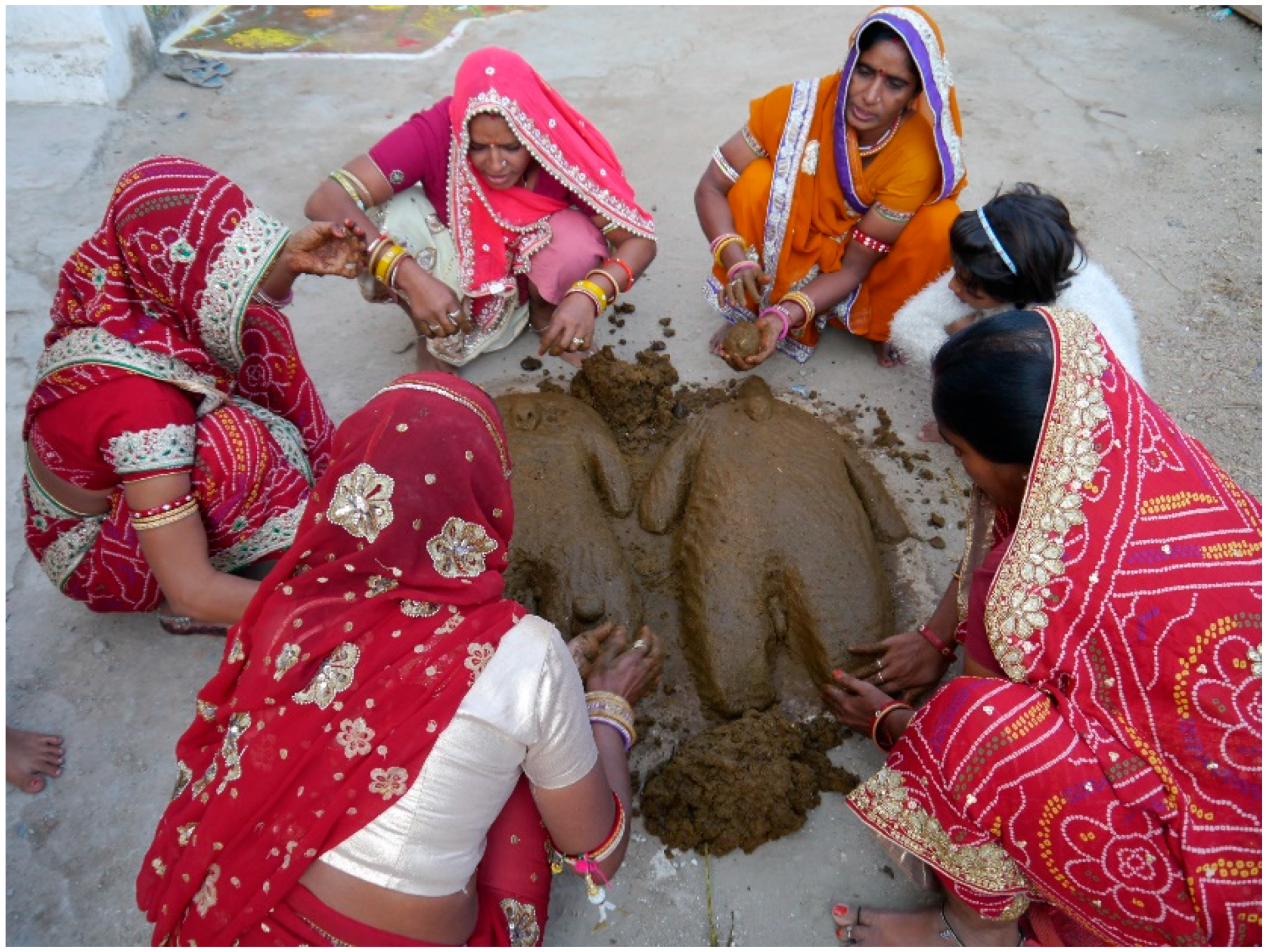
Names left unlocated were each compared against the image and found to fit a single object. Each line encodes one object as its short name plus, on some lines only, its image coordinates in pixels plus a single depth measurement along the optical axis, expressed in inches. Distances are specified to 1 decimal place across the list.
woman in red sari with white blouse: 51.4
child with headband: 93.6
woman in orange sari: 101.4
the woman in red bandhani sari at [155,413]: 73.0
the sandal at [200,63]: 198.1
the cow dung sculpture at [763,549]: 85.0
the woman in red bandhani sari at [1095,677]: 52.4
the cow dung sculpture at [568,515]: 89.9
